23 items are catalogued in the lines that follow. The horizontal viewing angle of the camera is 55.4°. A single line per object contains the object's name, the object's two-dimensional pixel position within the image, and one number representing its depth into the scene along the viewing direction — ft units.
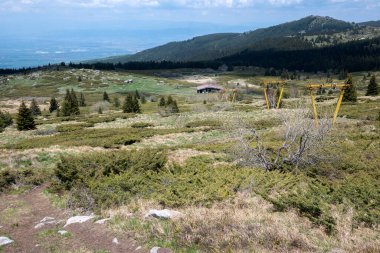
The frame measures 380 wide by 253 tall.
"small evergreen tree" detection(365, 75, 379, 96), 306.14
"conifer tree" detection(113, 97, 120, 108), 398.46
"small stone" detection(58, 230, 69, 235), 40.34
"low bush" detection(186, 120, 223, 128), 167.43
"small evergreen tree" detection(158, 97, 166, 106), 345.60
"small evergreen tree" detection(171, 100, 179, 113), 265.13
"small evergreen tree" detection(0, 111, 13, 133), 232.98
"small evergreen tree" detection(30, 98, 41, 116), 348.71
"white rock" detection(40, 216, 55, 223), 46.78
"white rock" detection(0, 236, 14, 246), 39.01
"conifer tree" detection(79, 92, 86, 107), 449.89
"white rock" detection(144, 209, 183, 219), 41.46
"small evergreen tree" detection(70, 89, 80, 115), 316.81
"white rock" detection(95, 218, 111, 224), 43.07
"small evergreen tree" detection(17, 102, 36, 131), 199.32
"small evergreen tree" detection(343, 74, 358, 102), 246.06
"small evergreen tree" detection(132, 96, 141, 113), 300.61
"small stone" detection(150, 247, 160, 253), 33.59
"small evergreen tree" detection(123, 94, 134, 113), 298.15
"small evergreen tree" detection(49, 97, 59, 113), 370.73
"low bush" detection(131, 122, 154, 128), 185.47
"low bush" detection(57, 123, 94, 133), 180.97
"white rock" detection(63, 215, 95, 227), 44.08
